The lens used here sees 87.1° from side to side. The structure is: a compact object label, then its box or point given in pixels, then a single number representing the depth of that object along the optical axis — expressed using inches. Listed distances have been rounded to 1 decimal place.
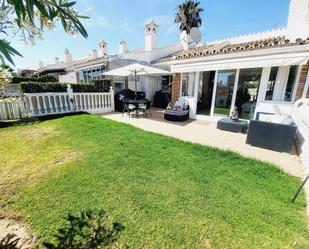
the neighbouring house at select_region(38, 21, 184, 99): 569.6
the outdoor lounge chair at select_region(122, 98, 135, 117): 434.1
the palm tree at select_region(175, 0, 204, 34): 1032.8
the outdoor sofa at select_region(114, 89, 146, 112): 514.3
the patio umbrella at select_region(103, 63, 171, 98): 400.2
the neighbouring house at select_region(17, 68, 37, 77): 1429.6
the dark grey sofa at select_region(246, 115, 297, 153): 214.8
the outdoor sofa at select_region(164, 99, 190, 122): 387.2
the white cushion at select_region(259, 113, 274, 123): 265.0
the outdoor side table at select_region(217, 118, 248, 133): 302.5
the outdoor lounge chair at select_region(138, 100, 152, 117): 444.4
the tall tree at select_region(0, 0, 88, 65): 54.3
